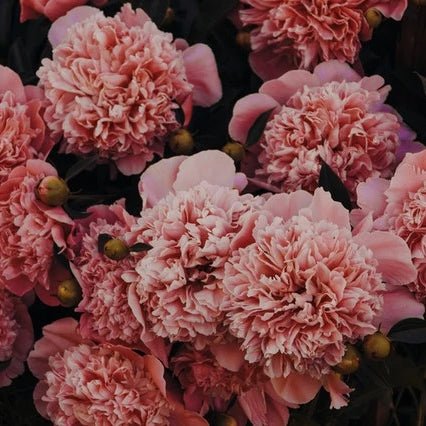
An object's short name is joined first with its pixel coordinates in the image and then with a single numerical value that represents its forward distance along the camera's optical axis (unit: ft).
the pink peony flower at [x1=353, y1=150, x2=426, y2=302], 4.18
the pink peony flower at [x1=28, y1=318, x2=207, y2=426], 4.26
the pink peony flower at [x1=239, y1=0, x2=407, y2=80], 4.55
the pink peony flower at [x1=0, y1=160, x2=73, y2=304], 4.33
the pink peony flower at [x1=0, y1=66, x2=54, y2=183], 4.42
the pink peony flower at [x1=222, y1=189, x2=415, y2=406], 3.99
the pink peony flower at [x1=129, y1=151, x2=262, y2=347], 4.07
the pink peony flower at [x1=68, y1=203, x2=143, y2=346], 4.24
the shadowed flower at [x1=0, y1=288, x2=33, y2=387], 4.50
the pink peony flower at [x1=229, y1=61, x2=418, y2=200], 4.41
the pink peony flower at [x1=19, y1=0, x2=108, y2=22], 4.68
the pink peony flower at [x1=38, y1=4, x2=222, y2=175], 4.38
